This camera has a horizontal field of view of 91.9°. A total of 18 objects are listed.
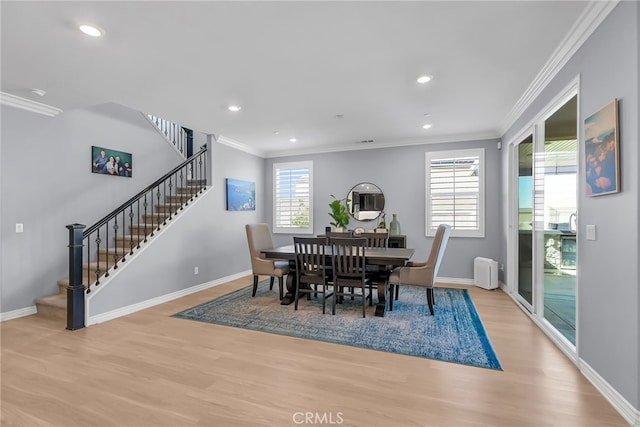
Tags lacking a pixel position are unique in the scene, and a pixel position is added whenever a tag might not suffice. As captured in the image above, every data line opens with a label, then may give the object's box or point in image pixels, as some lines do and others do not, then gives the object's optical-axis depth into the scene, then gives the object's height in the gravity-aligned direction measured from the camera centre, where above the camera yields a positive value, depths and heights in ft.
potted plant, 18.95 -0.03
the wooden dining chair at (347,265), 11.84 -1.99
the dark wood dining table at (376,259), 11.82 -1.77
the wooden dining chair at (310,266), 12.39 -2.15
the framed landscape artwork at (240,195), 19.17 +1.23
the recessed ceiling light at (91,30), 7.47 +4.49
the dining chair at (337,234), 15.51 -0.99
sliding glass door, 9.04 -0.06
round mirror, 19.95 +0.84
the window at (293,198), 21.75 +1.18
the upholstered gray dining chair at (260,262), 14.50 -2.30
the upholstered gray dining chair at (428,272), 12.16 -2.29
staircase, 12.19 -1.74
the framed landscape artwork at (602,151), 6.40 +1.46
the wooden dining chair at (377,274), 12.92 -2.49
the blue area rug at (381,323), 9.31 -4.01
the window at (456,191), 17.80 +1.43
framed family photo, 15.04 +2.60
